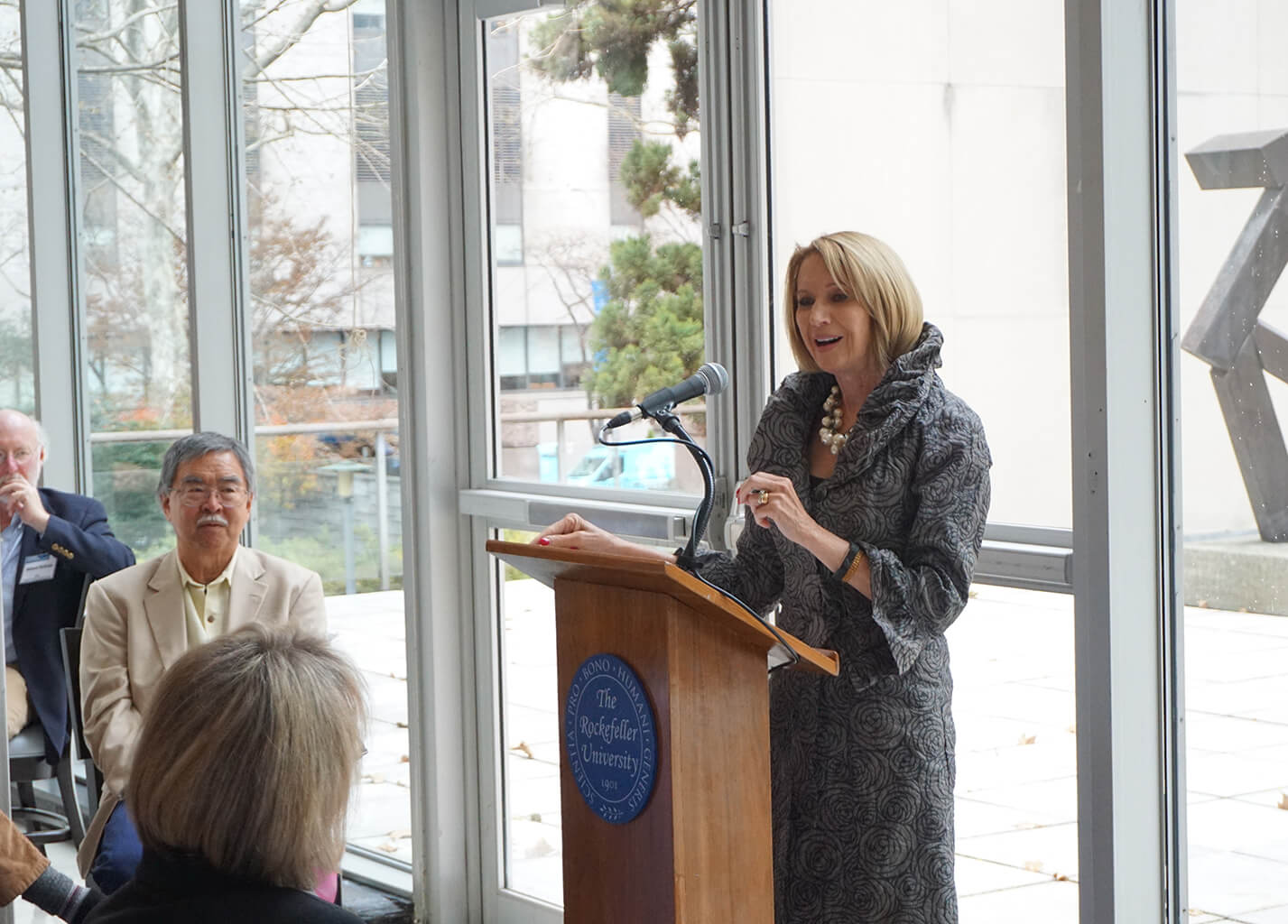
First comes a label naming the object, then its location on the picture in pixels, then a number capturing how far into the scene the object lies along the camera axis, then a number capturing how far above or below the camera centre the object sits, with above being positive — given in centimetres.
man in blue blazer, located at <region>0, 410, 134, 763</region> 446 -43
